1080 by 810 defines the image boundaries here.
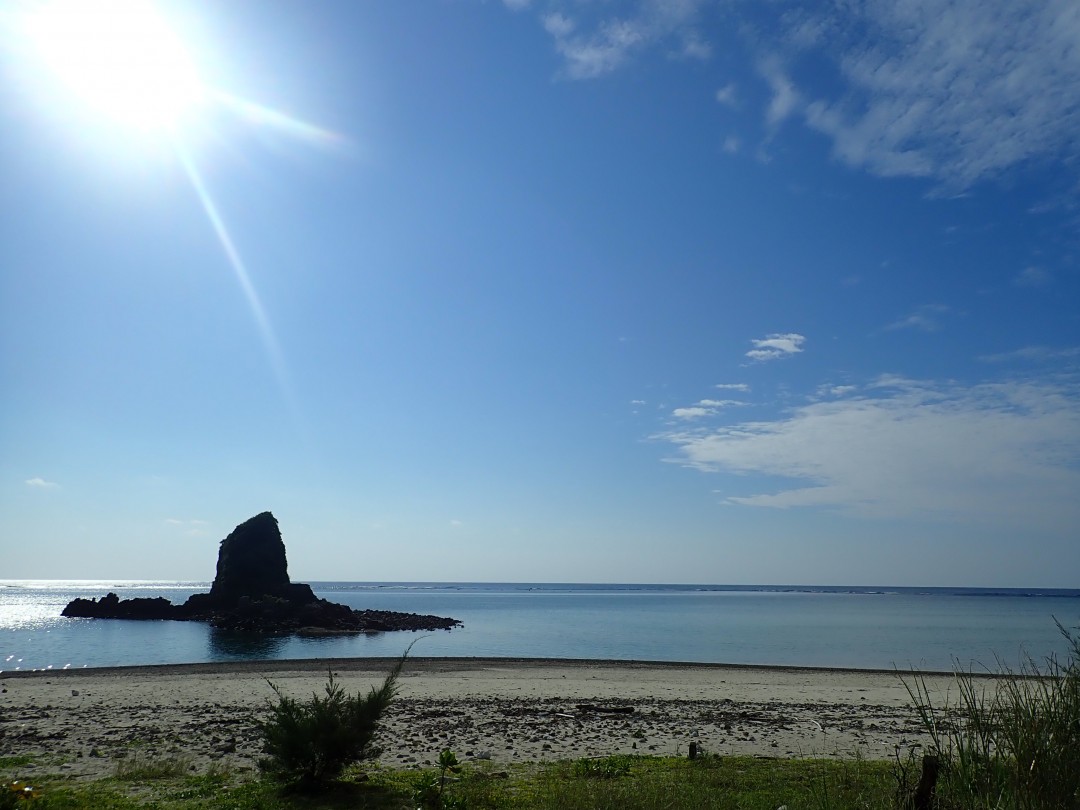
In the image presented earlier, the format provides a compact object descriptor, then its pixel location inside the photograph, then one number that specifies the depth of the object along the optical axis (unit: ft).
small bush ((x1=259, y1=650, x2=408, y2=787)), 43.88
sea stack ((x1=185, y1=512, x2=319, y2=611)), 331.16
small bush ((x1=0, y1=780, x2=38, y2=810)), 34.17
